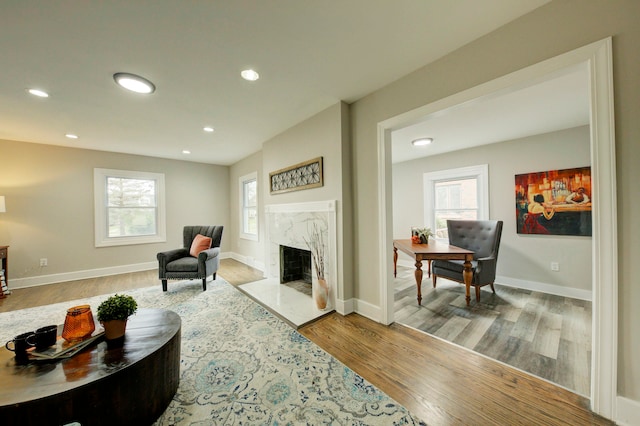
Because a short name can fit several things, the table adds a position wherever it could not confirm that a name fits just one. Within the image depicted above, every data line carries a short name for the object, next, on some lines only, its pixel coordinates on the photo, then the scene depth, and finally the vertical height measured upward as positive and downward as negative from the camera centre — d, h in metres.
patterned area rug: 1.35 -1.20
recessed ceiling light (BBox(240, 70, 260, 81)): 2.06 +1.28
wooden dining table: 2.81 -0.59
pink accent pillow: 3.84 -0.51
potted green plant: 1.40 -0.61
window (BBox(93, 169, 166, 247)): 4.42 +0.19
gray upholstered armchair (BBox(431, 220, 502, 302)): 2.98 -0.59
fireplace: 2.75 -0.36
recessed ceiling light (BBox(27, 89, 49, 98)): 2.27 +1.27
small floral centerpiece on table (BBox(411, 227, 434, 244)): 3.55 -0.41
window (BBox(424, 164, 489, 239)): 4.00 +0.26
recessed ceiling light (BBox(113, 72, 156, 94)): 2.07 +1.27
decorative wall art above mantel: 2.93 +0.51
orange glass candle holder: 1.38 -0.66
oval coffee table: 0.99 -0.80
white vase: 2.69 -0.97
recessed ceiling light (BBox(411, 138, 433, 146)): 3.58 +1.09
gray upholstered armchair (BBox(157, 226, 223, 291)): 3.45 -0.77
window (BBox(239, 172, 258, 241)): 5.11 +0.17
